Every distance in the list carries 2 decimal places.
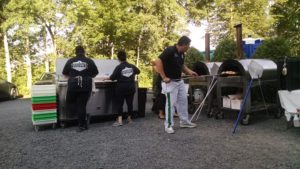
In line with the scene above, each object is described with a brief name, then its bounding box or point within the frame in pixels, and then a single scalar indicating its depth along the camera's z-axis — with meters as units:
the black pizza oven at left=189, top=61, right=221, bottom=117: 7.49
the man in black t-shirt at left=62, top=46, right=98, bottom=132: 6.25
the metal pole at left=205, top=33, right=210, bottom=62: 9.45
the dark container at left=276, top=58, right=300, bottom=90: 6.89
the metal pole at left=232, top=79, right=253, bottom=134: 6.07
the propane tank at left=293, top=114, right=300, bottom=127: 5.44
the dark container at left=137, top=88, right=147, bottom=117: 7.92
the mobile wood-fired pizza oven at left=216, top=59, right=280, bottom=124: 6.43
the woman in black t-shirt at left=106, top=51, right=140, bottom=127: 6.88
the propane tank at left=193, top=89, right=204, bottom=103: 7.98
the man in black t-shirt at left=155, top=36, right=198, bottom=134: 5.88
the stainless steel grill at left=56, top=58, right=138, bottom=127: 6.69
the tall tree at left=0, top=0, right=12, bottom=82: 18.69
